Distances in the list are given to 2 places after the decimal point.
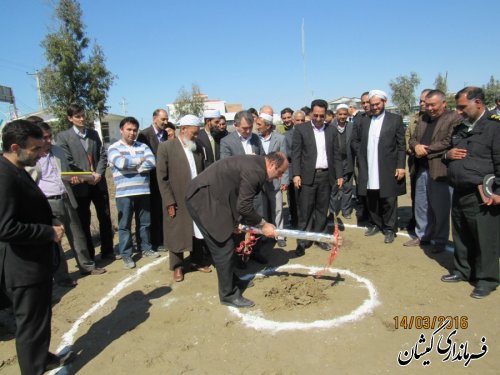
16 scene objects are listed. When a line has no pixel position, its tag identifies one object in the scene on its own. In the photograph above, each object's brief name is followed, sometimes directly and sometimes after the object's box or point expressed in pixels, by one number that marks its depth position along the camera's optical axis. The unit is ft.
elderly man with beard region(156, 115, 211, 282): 15.69
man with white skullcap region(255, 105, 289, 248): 18.90
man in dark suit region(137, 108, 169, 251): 19.81
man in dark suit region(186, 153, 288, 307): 12.41
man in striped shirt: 17.02
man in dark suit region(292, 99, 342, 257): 18.33
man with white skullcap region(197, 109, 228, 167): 20.62
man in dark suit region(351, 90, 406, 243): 18.76
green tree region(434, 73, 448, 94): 151.31
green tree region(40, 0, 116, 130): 59.57
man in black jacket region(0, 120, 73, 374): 8.43
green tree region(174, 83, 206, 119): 154.61
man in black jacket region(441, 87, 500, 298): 12.55
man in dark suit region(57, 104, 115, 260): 17.46
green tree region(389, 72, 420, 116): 168.25
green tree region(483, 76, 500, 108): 129.88
